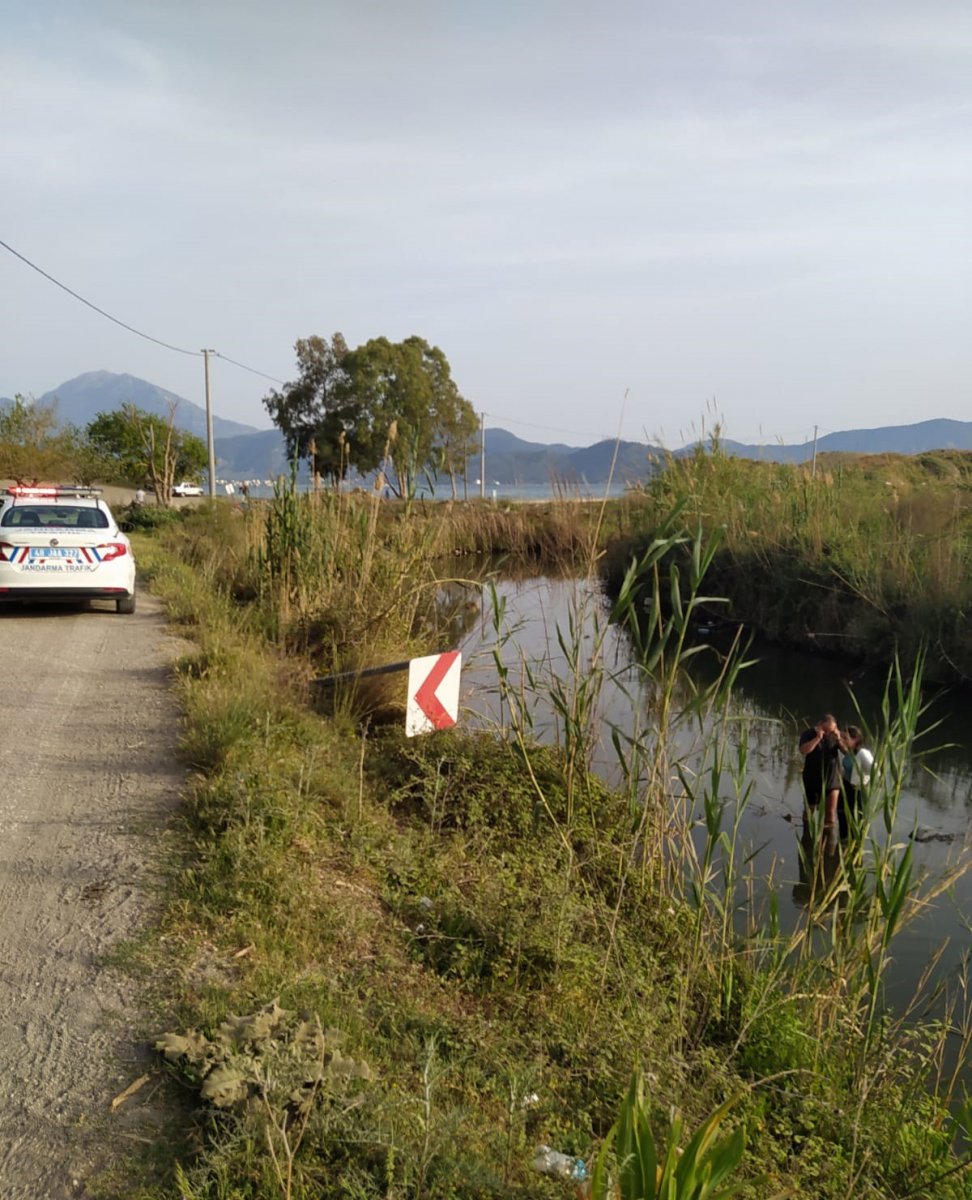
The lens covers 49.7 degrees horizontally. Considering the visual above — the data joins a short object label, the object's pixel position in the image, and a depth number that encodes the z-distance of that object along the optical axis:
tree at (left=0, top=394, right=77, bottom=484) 39.06
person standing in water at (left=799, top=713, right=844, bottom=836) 7.20
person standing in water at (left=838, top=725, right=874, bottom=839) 7.17
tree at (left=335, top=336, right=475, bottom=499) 54.38
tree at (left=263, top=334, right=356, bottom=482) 56.28
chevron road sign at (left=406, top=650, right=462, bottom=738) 6.73
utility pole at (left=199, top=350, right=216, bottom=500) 42.70
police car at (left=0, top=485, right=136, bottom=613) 12.36
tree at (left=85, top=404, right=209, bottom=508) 49.44
